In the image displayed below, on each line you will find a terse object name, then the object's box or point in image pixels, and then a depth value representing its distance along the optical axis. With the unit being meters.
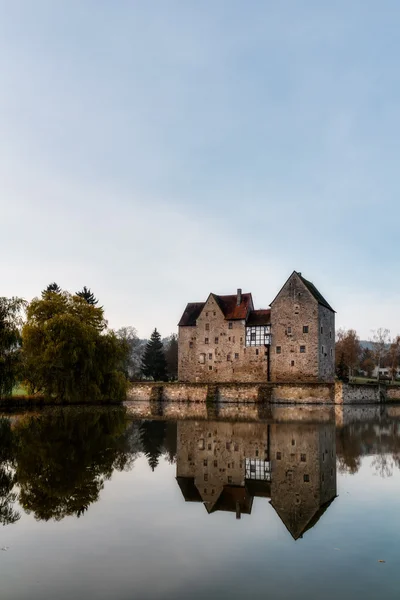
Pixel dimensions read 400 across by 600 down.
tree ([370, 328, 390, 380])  80.12
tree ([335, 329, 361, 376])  72.56
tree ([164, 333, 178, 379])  81.25
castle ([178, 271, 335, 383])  51.62
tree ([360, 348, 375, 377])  90.05
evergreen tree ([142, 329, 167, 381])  69.50
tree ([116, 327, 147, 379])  92.94
